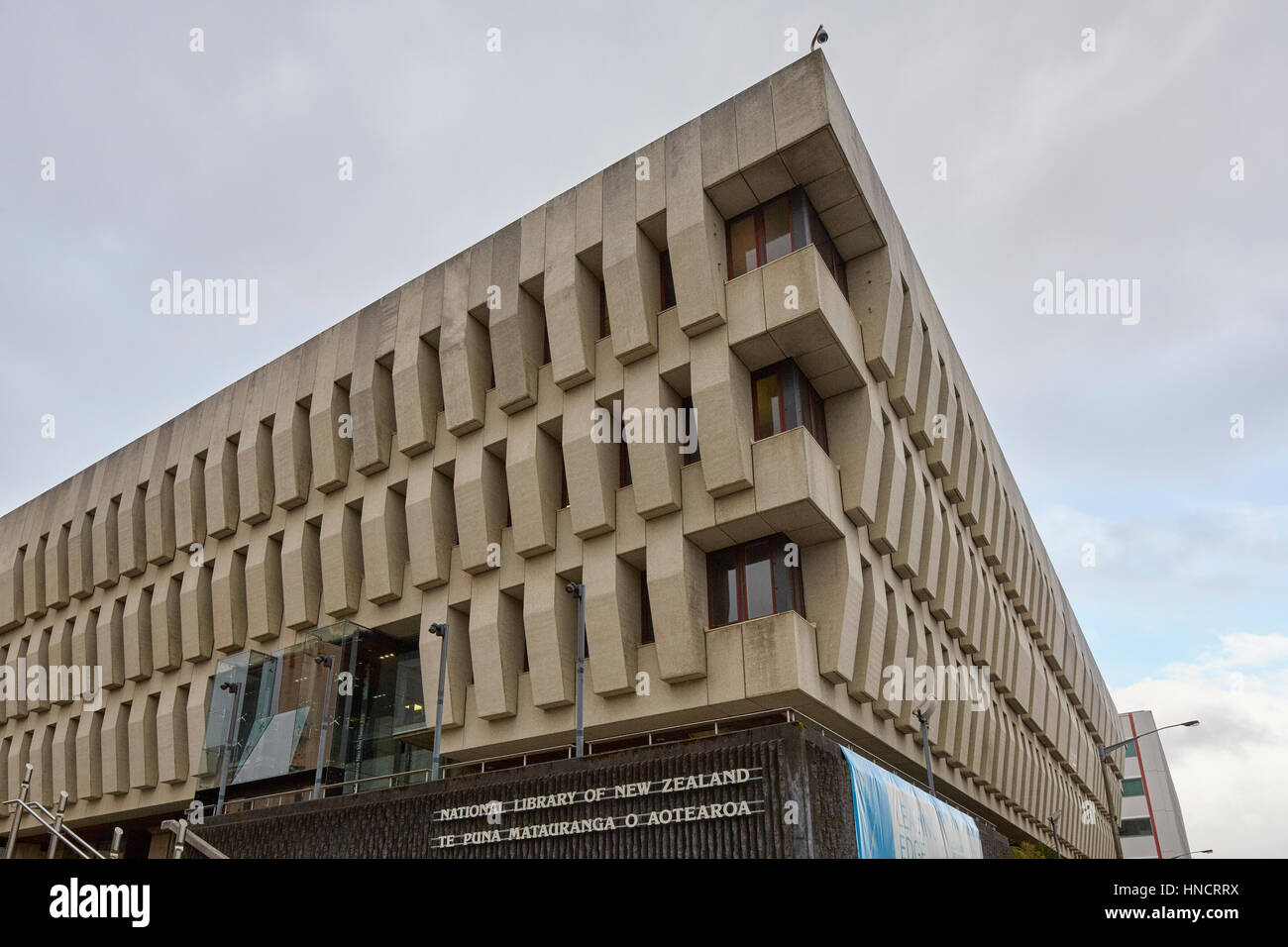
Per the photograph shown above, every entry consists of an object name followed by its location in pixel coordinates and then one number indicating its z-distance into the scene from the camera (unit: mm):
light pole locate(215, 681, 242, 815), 29781
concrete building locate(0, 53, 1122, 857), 25297
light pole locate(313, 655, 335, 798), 27750
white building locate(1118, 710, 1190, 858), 79438
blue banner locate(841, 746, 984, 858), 19328
